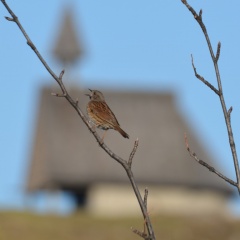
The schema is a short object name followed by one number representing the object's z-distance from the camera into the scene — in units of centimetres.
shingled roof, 13512
